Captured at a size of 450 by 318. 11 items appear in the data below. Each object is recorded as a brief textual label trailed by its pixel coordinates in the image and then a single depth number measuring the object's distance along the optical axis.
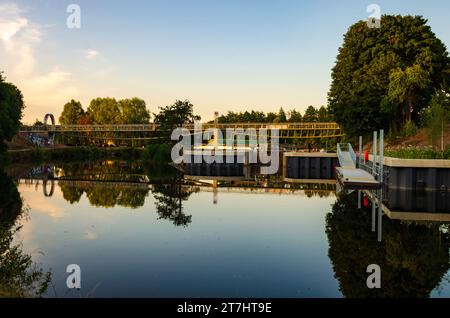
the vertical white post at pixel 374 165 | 33.99
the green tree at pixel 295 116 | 127.67
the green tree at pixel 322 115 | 113.75
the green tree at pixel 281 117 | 130.43
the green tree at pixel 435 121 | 41.44
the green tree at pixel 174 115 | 79.94
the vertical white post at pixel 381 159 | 29.86
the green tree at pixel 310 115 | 122.69
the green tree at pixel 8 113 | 60.78
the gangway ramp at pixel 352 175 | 30.38
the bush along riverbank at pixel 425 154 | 30.42
